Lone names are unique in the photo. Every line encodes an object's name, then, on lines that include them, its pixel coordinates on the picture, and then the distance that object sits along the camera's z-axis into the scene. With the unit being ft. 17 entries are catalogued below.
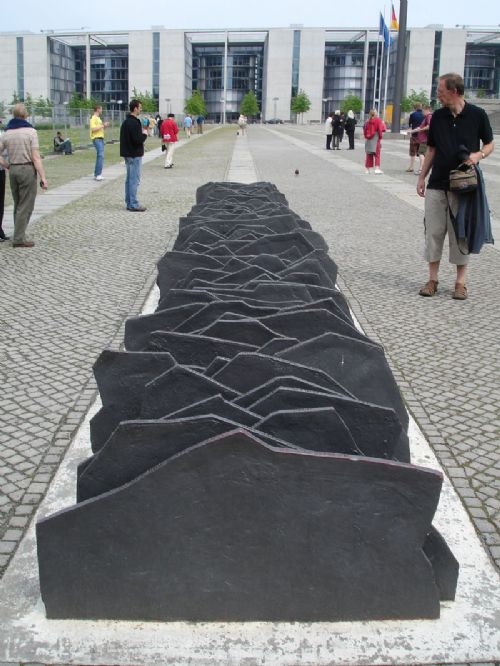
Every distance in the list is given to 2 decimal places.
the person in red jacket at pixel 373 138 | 64.23
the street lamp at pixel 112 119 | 144.99
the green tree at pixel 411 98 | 368.60
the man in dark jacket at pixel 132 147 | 44.27
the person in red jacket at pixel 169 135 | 75.20
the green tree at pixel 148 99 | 410.31
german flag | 161.09
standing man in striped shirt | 32.22
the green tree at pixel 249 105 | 465.88
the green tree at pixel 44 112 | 105.50
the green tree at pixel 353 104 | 443.98
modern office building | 457.27
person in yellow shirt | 61.26
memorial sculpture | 7.54
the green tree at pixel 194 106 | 346.33
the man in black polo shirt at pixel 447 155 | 22.03
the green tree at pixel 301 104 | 458.91
